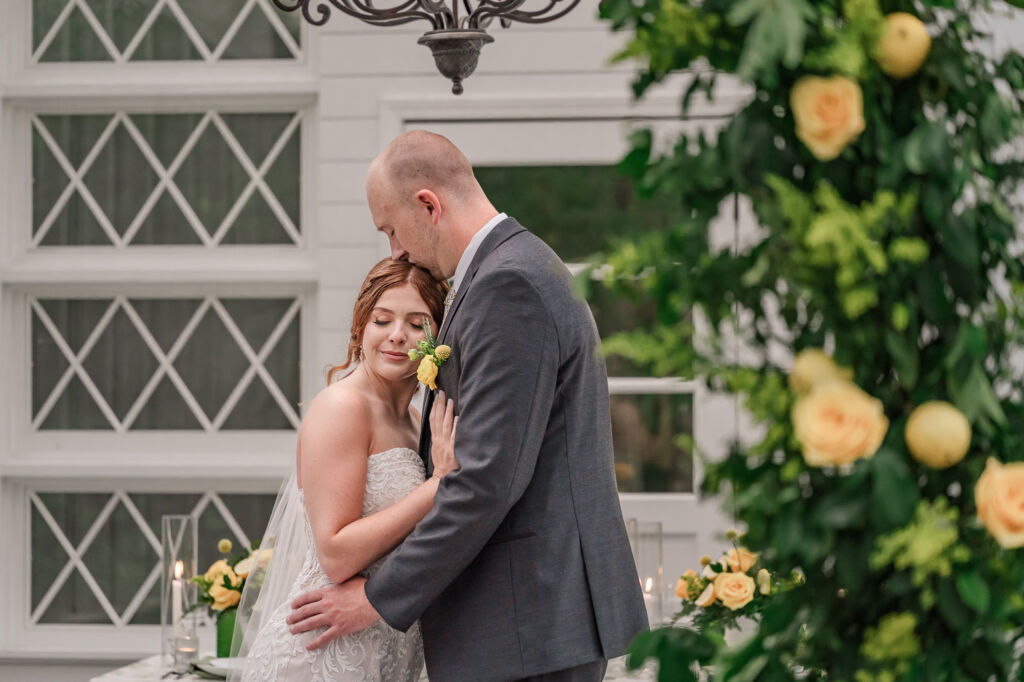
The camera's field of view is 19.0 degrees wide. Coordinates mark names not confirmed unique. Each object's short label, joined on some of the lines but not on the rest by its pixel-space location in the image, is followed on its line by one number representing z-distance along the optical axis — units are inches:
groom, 206.0
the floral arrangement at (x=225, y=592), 239.4
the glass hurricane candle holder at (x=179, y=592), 241.1
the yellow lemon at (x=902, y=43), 151.2
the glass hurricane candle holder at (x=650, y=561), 233.7
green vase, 239.4
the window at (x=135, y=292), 297.8
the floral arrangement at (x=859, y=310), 142.2
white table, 233.0
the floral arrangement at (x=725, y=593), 225.8
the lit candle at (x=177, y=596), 242.0
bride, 212.3
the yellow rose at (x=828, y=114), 144.5
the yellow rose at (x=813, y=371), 147.8
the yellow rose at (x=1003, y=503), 139.9
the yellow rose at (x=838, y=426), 140.0
